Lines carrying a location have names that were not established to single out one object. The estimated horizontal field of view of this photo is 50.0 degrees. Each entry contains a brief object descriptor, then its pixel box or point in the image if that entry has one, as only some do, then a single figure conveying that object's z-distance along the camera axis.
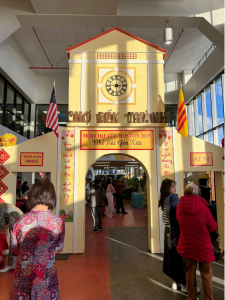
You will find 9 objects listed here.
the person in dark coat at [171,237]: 3.75
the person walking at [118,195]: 12.05
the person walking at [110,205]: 11.40
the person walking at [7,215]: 4.36
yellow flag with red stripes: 5.90
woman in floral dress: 2.26
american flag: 5.87
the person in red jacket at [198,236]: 3.15
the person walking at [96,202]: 8.12
